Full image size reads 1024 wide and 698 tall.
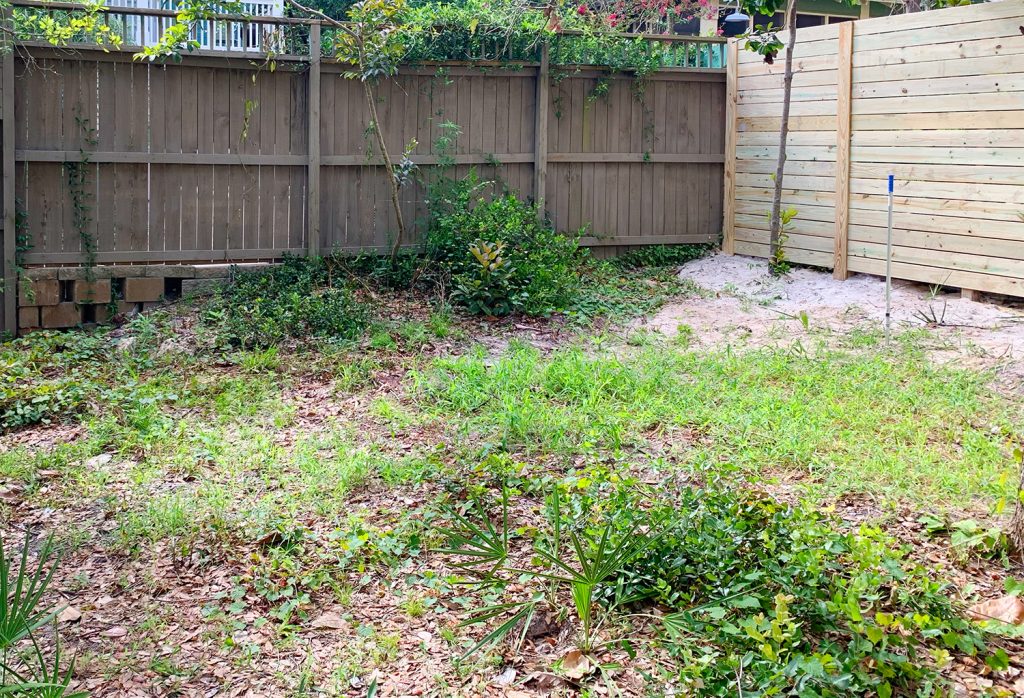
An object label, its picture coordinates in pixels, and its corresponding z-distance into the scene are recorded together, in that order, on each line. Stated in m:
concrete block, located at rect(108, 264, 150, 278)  8.26
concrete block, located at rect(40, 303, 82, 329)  8.00
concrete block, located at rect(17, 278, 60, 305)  7.80
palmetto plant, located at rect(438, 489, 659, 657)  3.31
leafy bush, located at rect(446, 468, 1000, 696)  2.98
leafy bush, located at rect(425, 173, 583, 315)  8.48
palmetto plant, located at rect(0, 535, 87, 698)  2.70
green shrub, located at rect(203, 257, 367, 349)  7.42
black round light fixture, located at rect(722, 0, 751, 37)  12.46
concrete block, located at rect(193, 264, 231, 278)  8.57
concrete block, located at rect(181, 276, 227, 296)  8.54
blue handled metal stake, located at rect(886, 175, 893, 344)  7.38
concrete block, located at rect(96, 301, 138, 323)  8.23
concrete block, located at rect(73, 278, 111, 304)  8.12
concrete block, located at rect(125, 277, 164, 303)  8.31
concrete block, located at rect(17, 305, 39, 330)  7.91
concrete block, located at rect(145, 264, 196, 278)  8.38
